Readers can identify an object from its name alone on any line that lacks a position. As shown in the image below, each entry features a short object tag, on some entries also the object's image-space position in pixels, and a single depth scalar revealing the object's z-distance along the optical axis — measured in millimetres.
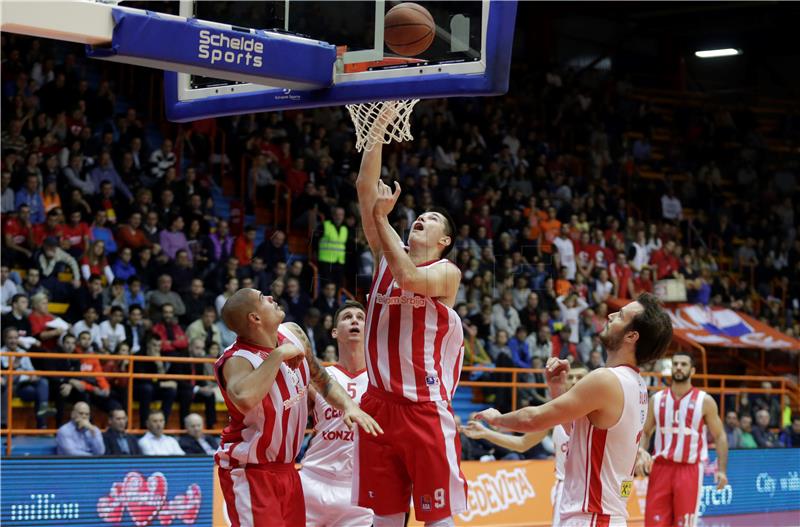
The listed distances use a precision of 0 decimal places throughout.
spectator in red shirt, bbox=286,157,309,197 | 14719
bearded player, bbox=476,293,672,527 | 5230
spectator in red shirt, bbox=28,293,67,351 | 11320
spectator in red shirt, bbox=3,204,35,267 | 12117
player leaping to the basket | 5488
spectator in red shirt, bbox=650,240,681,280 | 18172
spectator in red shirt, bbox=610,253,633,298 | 16719
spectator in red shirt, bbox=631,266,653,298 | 17203
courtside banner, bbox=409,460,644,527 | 12211
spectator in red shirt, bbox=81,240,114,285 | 12508
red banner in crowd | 17875
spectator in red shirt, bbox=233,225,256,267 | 13453
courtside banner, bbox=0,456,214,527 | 9797
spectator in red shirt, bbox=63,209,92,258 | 12516
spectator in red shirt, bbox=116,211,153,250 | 12969
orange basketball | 6059
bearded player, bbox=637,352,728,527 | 10172
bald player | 5734
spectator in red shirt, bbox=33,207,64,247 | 12469
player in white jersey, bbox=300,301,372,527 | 6895
